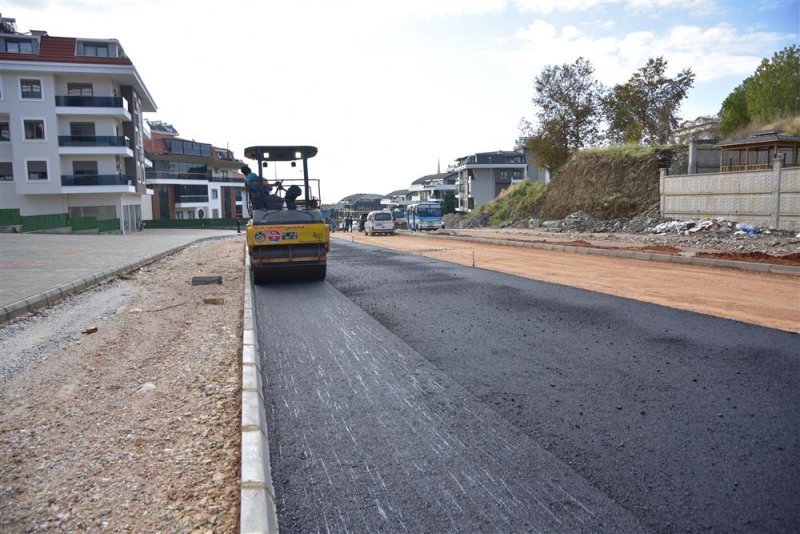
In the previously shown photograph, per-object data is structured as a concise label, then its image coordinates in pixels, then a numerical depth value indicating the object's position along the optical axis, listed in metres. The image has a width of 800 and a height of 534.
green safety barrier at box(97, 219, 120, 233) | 41.75
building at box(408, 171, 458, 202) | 111.19
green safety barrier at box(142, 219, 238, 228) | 66.41
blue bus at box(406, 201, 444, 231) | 46.81
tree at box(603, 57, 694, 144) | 42.56
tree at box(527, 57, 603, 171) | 47.34
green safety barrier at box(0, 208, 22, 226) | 35.22
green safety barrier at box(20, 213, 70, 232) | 35.22
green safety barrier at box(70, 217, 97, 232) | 39.25
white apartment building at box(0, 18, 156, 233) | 43.00
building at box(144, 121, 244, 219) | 79.06
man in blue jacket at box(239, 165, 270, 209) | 14.65
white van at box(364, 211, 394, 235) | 43.56
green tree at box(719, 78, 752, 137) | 45.46
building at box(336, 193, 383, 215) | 131.62
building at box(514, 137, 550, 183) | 90.74
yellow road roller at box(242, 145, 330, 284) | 13.19
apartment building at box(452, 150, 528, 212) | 90.25
